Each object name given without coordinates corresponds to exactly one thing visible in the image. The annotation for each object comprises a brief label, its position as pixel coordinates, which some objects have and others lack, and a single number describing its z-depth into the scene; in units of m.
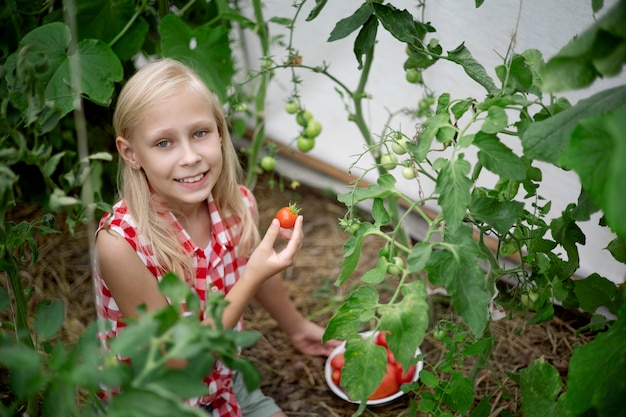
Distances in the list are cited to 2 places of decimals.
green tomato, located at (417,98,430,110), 1.67
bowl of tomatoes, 1.66
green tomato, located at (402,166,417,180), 1.30
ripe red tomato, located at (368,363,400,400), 1.66
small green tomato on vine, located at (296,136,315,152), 1.83
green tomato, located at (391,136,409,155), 1.27
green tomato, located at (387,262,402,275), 1.11
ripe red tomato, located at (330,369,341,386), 1.72
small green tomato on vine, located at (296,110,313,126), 1.79
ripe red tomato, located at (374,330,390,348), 1.70
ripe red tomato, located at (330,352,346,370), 1.73
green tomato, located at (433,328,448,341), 1.32
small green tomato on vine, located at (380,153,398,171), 1.40
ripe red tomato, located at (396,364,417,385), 1.68
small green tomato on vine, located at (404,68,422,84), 1.61
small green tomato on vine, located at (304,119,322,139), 1.83
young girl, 1.42
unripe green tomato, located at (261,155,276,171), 1.96
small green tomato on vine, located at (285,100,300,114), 1.78
